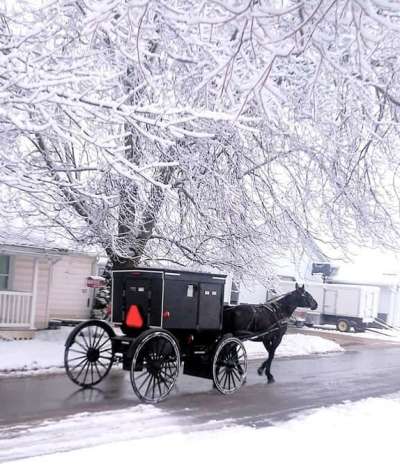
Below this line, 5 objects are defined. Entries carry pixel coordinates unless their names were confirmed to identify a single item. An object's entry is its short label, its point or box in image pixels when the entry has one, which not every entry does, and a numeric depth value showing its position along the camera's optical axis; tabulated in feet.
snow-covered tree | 16.18
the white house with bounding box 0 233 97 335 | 57.26
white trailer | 100.73
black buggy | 32.27
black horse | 38.86
